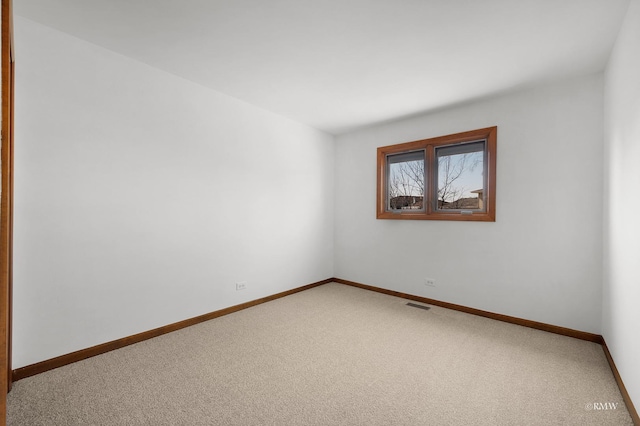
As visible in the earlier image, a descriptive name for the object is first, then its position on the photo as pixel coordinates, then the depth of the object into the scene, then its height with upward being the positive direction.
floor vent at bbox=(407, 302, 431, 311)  3.69 -1.20
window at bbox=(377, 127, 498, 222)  3.47 +0.46
